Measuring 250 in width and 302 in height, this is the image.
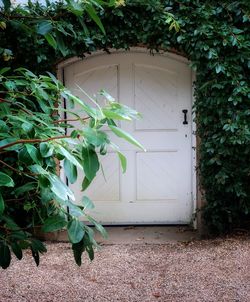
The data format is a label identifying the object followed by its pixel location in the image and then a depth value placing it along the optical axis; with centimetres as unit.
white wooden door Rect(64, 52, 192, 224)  430
